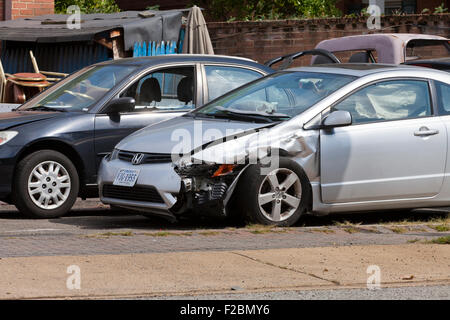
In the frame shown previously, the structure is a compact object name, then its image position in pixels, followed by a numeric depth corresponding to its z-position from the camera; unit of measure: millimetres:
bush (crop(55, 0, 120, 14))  27925
